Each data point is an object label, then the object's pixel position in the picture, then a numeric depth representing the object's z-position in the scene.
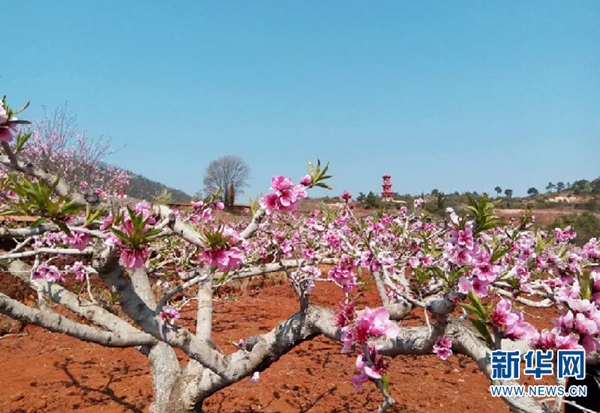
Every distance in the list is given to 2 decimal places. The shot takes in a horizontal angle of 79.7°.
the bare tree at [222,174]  33.33
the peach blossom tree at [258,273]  1.25
